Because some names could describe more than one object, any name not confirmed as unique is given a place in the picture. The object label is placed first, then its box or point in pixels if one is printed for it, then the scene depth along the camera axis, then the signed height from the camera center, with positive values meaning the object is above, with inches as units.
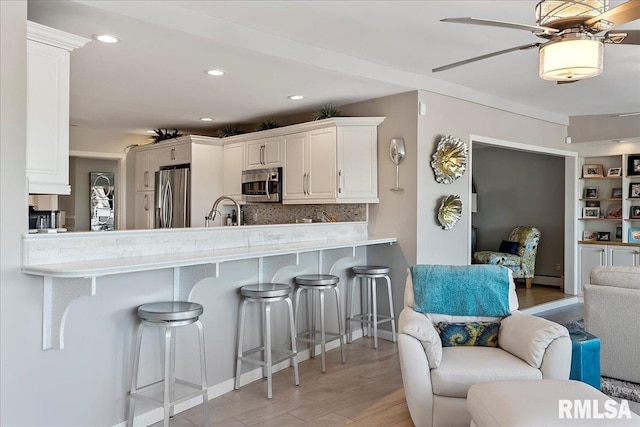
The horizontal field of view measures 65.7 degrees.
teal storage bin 126.7 -37.5
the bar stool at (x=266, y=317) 139.8 -31.1
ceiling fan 94.0 +36.4
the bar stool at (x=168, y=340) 111.3 -30.4
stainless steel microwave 233.5 +12.5
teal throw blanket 130.9 -21.5
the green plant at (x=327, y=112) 208.1 +42.0
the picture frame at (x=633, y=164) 273.2 +27.6
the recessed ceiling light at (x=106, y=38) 131.5 +46.3
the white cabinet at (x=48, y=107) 104.7 +22.1
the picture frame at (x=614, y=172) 281.3 +24.1
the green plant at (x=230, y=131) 266.2 +43.1
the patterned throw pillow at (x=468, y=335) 126.0 -31.1
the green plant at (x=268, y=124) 238.8 +42.1
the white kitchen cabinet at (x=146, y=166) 288.5 +26.3
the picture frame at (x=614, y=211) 282.5 +1.8
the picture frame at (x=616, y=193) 282.7 +12.2
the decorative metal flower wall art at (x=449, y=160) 197.6 +21.6
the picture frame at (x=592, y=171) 287.6 +25.1
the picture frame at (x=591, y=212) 288.4 +1.1
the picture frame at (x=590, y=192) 290.5 +12.6
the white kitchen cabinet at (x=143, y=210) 296.7 +0.1
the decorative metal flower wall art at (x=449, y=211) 199.3 +0.7
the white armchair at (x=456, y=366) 108.5 -34.0
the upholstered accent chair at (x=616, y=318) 144.9 -31.2
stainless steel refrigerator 263.0 +7.4
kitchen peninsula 101.2 -11.3
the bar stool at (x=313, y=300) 163.5 -30.2
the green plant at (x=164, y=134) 287.4 +44.6
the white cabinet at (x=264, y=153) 230.7 +28.0
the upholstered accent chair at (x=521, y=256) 304.2 -26.4
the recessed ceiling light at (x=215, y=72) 165.8 +46.7
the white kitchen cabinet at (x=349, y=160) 201.3 +21.2
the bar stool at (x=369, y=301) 187.2 -35.1
